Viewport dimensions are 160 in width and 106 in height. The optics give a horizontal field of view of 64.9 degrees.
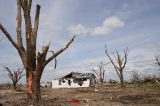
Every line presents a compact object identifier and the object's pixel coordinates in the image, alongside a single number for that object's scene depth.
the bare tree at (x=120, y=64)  19.09
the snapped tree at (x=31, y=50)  5.77
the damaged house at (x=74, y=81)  29.51
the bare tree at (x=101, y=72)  28.50
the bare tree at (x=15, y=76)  21.81
